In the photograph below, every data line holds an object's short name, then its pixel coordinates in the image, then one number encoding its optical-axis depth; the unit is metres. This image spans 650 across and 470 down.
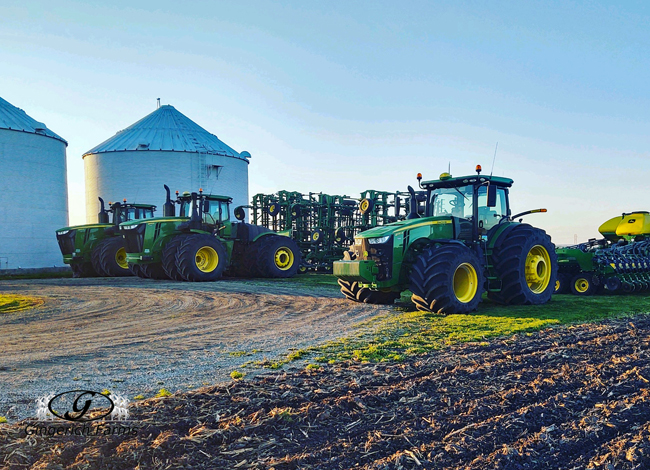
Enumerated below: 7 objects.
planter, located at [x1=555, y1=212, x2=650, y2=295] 12.66
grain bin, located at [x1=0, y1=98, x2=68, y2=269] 25.64
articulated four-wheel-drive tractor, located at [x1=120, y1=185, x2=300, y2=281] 16.28
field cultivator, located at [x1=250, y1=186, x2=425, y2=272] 22.28
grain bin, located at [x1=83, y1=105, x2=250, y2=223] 30.78
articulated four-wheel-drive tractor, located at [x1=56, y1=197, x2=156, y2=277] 20.25
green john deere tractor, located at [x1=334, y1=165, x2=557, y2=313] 9.02
